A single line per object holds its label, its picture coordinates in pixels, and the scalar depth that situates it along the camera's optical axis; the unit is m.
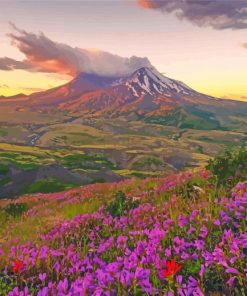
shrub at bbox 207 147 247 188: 9.93
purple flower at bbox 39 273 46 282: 4.64
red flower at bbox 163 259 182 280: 3.87
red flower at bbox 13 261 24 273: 4.85
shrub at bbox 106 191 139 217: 8.79
